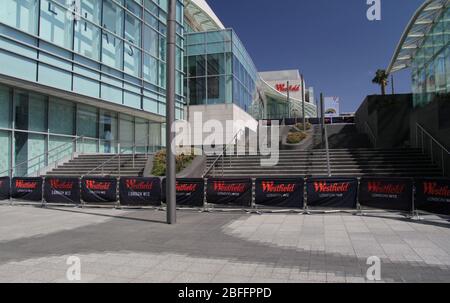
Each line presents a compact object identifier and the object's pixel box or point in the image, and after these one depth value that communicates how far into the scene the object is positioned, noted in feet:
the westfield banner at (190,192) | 44.01
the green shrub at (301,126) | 107.61
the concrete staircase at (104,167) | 68.39
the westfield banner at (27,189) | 50.86
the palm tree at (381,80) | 161.23
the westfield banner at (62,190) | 49.01
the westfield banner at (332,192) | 39.86
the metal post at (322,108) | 73.90
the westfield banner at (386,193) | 37.45
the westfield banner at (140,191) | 45.52
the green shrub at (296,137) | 83.10
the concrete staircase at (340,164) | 54.80
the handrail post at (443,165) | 50.85
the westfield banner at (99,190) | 47.44
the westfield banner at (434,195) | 34.81
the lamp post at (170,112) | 34.53
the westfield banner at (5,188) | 52.24
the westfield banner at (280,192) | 41.14
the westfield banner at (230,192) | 42.83
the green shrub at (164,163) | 60.90
